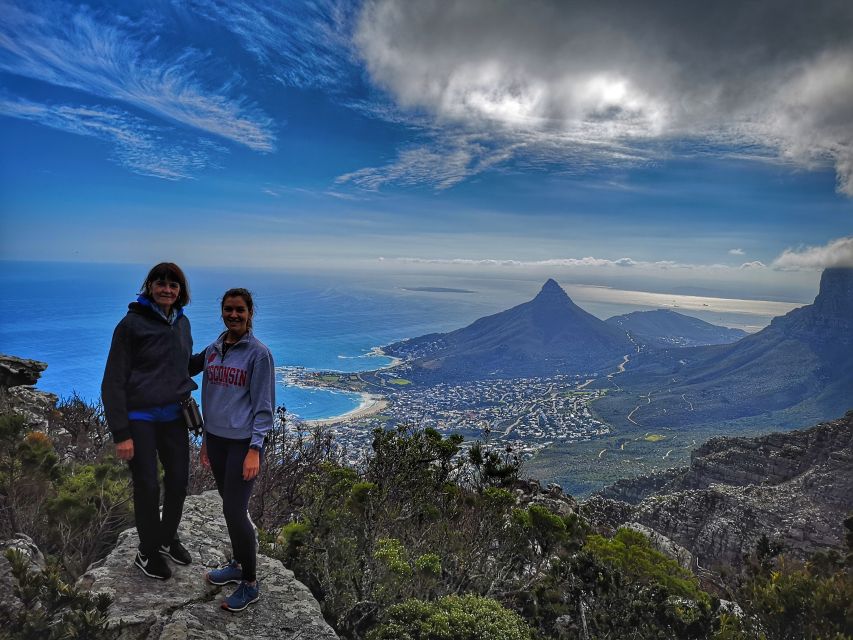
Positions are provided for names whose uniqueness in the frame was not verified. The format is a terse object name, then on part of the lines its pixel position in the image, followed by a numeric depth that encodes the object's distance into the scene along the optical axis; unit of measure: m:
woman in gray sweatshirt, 3.27
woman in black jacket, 3.10
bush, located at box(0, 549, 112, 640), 2.29
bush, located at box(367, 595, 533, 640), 3.59
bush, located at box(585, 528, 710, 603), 5.76
